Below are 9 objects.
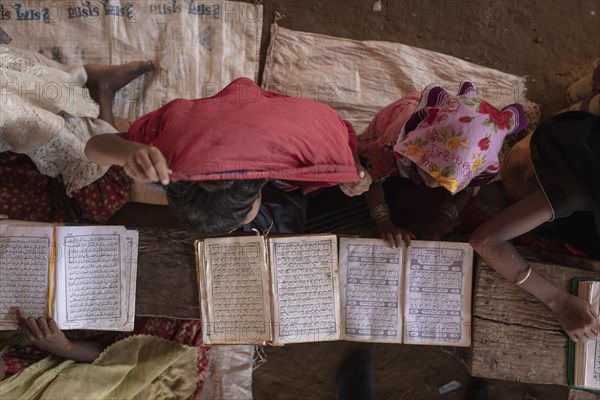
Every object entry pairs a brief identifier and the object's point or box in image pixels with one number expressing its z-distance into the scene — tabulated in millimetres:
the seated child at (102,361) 1514
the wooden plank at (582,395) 1483
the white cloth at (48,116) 1445
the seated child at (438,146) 1187
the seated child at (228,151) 1014
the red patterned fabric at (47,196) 1685
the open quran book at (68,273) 1445
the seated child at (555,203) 1223
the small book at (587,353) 1396
